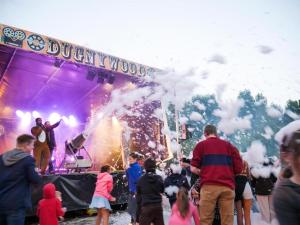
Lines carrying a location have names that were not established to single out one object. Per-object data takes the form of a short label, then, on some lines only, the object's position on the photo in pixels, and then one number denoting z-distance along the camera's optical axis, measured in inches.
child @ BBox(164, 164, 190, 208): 169.8
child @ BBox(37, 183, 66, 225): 138.5
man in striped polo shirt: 127.8
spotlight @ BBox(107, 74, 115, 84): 351.2
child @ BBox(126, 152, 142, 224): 189.8
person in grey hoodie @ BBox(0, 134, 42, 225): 106.8
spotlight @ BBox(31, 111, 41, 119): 458.2
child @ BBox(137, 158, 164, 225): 140.4
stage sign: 265.6
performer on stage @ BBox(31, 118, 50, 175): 281.1
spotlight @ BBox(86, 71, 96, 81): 343.5
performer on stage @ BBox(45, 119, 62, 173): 296.3
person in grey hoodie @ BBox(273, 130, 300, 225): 38.5
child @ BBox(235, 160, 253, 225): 165.0
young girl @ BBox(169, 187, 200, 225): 125.1
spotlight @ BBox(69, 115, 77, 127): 476.1
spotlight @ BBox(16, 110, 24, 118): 447.4
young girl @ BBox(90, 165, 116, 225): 187.3
